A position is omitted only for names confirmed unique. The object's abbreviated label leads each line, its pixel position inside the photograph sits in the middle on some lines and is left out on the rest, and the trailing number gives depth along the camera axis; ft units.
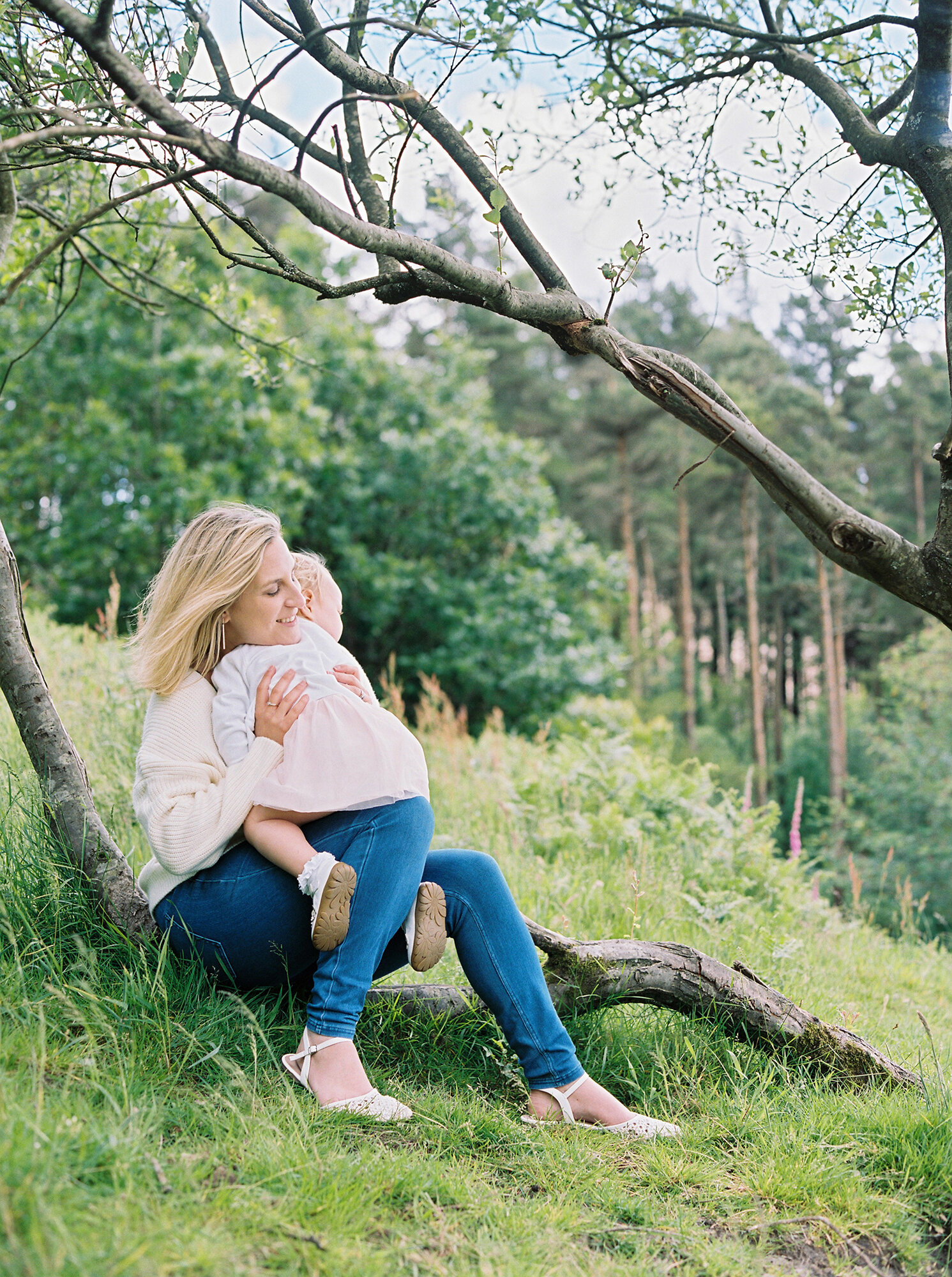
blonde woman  7.09
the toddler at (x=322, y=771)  6.93
